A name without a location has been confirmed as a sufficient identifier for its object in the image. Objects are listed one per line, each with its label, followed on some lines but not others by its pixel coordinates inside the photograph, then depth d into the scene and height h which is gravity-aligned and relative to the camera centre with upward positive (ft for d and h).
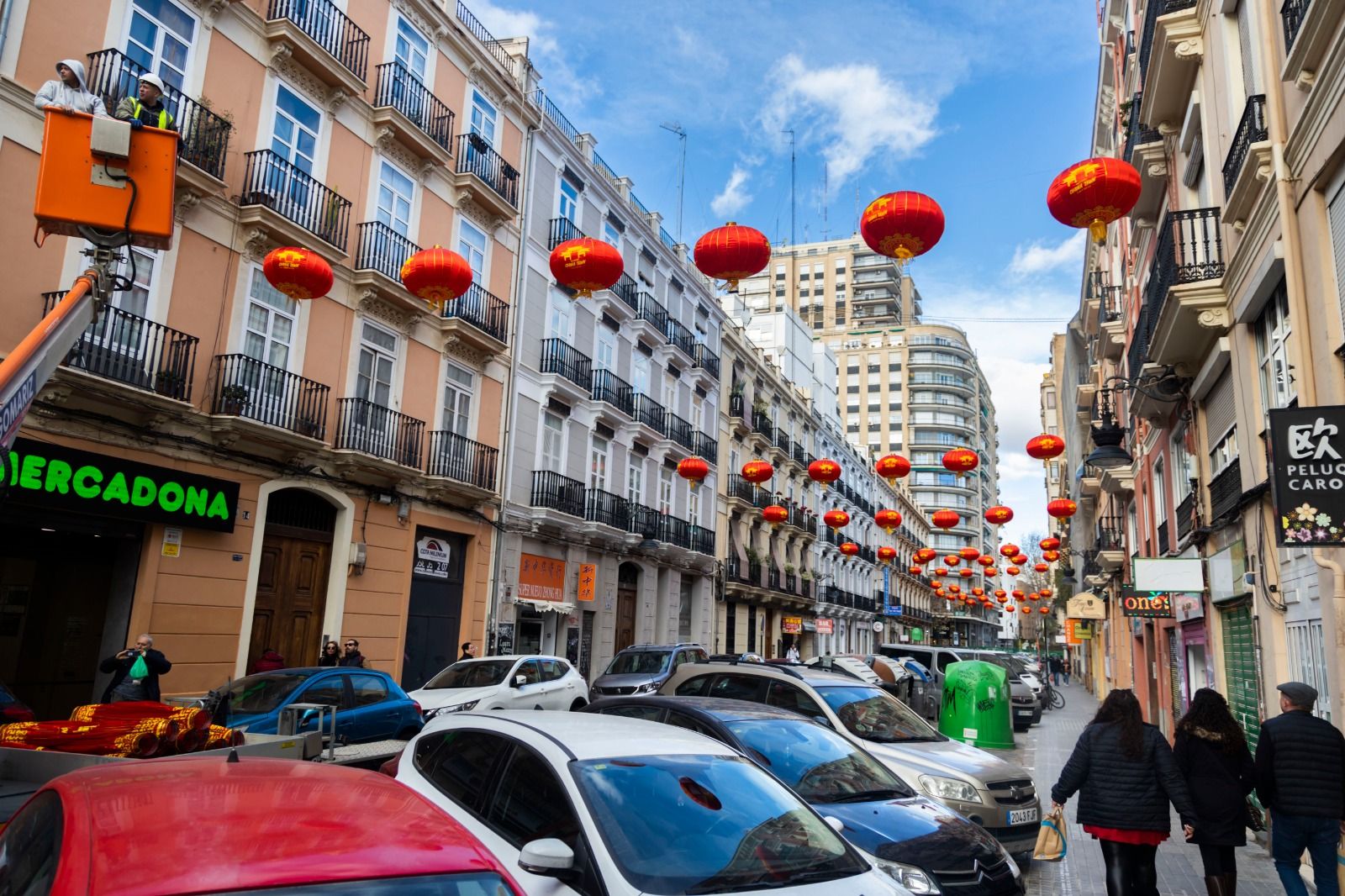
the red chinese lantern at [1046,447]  61.98 +13.12
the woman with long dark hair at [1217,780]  20.60 -3.17
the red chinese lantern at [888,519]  93.45 +11.63
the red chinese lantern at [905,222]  29.91 +13.69
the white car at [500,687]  44.98 -3.93
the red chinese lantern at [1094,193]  28.66 +14.40
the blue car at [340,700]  34.14 -3.79
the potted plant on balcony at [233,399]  49.39 +11.27
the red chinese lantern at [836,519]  97.40 +11.90
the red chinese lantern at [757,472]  85.76 +14.71
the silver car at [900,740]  25.88 -3.57
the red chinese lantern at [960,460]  66.80 +12.92
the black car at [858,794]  19.31 -3.97
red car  7.29 -2.11
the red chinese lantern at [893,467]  71.72 +13.15
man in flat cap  20.17 -3.15
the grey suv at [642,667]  59.72 -3.39
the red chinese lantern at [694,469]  78.04 +13.33
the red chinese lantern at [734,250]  35.35 +14.75
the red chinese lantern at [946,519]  95.91 +12.19
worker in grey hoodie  18.93 +10.95
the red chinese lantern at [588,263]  37.52 +14.87
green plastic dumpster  50.80 -4.12
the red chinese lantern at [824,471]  76.79 +13.43
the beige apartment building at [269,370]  43.91 +13.98
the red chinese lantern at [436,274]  42.09 +15.87
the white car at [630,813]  12.95 -3.14
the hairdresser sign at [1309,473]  19.75 +3.93
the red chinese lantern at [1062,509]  80.69 +11.59
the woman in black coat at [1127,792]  19.79 -3.39
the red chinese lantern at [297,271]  44.09 +16.50
